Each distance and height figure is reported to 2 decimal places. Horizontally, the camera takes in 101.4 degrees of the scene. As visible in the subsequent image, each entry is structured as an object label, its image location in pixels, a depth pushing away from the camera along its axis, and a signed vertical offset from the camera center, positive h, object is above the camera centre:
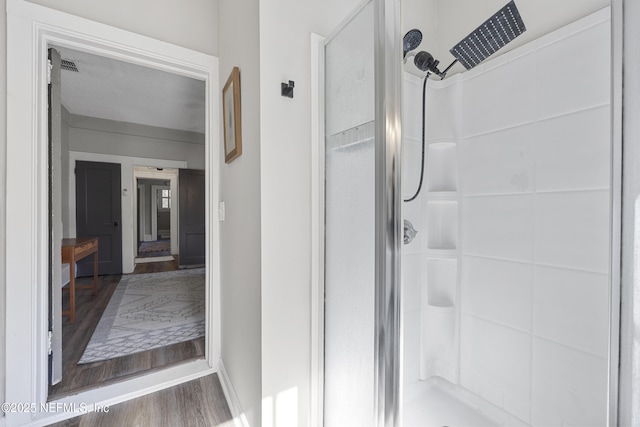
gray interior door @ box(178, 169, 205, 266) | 5.23 -0.17
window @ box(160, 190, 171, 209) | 10.73 +0.51
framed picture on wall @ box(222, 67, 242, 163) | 1.34 +0.52
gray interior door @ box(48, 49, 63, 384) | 1.59 -0.19
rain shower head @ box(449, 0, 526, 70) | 1.07 +0.79
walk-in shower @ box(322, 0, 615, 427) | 0.78 -0.05
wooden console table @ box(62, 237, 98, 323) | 2.47 -0.43
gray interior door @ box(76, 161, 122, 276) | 4.28 -0.01
